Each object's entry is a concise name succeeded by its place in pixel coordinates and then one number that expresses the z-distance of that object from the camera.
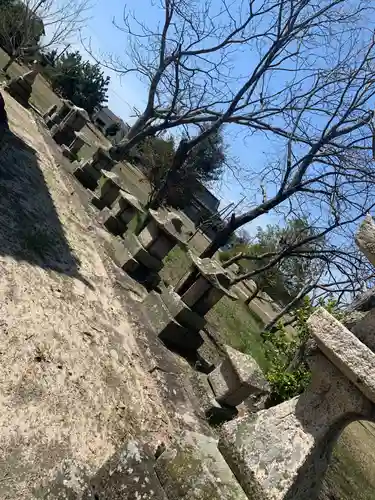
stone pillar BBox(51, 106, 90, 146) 12.82
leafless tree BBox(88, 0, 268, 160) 13.05
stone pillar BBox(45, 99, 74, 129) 13.85
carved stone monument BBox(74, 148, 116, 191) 10.72
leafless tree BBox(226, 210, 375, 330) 11.57
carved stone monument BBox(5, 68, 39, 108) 13.53
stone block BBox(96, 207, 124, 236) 8.99
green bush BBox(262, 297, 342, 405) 5.77
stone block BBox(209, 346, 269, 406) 5.49
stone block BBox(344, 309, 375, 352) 2.51
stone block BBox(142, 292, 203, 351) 6.38
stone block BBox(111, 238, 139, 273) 7.73
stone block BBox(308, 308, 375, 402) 2.30
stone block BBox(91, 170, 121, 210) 9.73
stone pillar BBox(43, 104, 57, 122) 14.37
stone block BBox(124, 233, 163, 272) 7.81
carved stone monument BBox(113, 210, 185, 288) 7.71
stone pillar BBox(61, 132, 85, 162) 11.89
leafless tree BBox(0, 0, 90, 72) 20.61
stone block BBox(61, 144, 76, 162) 11.84
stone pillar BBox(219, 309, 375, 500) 2.39
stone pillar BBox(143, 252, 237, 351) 6.46
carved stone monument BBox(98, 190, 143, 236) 9.00
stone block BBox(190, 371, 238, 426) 5.39
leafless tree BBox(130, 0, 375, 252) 11.37
